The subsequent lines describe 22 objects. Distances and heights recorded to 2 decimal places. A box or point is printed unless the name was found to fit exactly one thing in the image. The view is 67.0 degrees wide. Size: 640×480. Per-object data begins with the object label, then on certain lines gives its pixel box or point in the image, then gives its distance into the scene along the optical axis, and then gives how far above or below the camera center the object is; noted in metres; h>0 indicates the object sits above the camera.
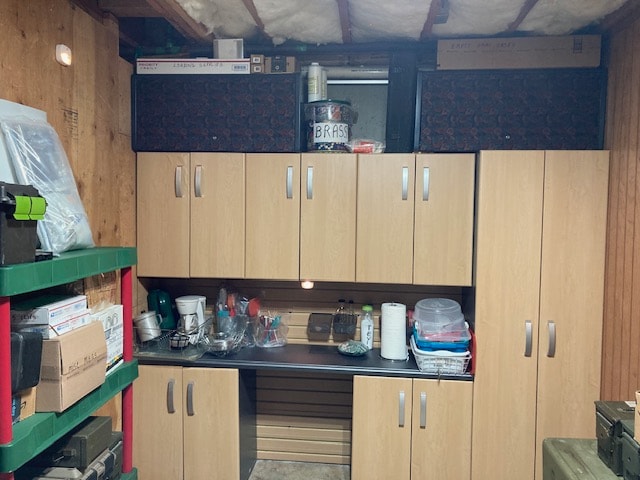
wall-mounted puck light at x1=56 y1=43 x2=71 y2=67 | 2.00 +0.70
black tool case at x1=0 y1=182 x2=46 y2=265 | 1.27 +0.00
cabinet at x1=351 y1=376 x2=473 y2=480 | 2.46 -1.03
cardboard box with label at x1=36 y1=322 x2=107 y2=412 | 1.45 -0.46
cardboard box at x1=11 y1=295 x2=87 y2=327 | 1.47 -0.28
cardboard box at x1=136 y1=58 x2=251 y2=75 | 2.64 +0.87
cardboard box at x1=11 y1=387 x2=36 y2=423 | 1.36 -0.53
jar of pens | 2.87 -0.63
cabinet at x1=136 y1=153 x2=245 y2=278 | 2.66 +0.05
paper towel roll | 2.62 -0.57
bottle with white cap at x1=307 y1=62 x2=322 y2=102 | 2.70 +0.81
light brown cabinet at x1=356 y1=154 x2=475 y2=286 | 2.54 +0.06
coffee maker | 2.73 -0.53
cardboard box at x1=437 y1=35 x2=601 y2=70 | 2.49 +0.93
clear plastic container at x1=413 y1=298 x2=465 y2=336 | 2.55 -0.48
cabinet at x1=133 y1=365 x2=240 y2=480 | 2.54 -1.06
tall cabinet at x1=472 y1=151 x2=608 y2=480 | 2.39 -0.36
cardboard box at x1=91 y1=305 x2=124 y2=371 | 1.82 -0.42
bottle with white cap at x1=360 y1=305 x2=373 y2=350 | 2.77 -0.58
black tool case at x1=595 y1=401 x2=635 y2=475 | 1.70 -0.72
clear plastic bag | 1.52 +0.15
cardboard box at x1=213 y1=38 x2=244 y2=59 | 2.67 +0.97
